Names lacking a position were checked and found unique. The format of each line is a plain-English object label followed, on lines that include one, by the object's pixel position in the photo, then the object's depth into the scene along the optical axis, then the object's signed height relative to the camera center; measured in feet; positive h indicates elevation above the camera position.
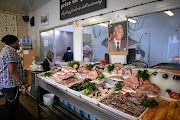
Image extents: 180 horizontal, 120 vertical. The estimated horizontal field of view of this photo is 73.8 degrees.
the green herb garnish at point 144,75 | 6.68 -1.14
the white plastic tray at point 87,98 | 5.90 -2.30
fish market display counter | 5.05 -2.59
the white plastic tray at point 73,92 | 6.86 -2.26
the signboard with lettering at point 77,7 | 10.33 +4.59
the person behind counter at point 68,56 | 19.48 -0.39
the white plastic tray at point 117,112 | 4.56 -2.38
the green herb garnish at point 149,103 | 5.15 -2.09
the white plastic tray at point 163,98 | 5.78 -2.15
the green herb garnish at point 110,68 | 8.14 -0.94
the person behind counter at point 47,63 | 13.79 -1.10
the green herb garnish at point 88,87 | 6.62 -1.95
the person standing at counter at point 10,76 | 7.71 -1.53
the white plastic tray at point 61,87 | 7.84 -2.24
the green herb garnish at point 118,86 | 6.79 -1.81
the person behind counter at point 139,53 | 8.35 +0.10
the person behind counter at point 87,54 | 11.56 -0.02
